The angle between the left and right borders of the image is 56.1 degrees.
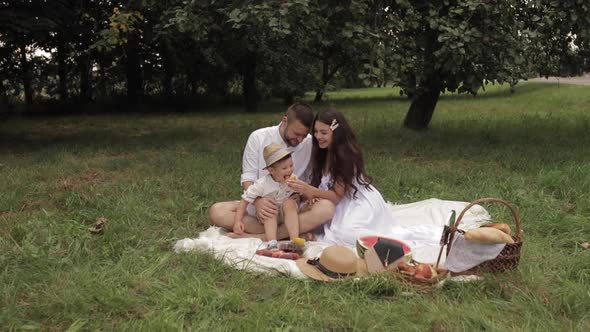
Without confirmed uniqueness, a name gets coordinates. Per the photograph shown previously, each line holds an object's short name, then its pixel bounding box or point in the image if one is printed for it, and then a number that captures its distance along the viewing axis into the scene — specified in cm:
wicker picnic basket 305
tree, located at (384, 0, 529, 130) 663
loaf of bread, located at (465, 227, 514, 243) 296
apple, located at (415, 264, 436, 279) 311
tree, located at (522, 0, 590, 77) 690
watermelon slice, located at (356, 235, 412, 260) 329
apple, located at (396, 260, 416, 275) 314
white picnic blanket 340
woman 389
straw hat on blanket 319
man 394
